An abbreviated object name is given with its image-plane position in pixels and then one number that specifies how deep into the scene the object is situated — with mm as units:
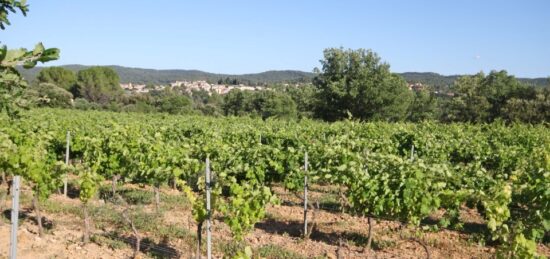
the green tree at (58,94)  50144
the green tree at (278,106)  50503
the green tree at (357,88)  34531
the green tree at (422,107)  46812
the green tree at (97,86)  77062
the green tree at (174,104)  57081
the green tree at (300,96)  48069
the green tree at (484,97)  41812
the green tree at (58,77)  78125
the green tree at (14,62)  2398
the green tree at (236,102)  63656
